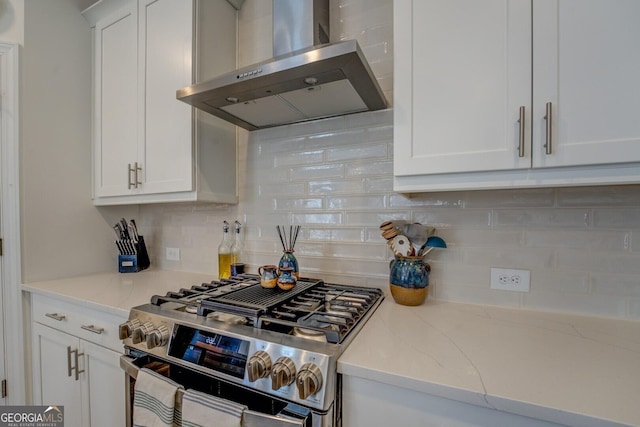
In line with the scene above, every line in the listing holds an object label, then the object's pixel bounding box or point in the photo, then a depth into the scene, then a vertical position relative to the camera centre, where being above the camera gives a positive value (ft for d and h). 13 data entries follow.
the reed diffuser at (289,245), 4.12 -0.65
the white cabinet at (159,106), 4.77 +2.00
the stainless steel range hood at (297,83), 3.04 +1.59
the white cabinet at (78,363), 3.93 -2.44
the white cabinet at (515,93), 2.49 +1.17
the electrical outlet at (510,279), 3.63 -0.94
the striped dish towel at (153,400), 2.80 -2.01
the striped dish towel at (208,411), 2.44 -1.86
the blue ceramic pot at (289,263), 4.06 -0.81
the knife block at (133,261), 6.14 -1.16
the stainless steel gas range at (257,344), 2.31 -1.33
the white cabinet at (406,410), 1.99 -1.57
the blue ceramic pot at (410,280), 3.70 -0.95
